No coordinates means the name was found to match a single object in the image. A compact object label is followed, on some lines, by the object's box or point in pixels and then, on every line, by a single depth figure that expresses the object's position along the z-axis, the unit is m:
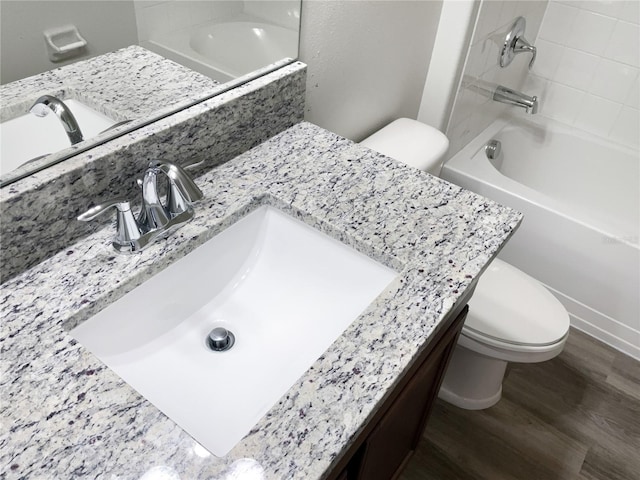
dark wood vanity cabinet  0.91
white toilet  1.54
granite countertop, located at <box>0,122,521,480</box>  0.67
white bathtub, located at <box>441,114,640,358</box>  1.92
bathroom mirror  0.80
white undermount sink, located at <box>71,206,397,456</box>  0.85
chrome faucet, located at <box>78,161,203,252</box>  0.90
